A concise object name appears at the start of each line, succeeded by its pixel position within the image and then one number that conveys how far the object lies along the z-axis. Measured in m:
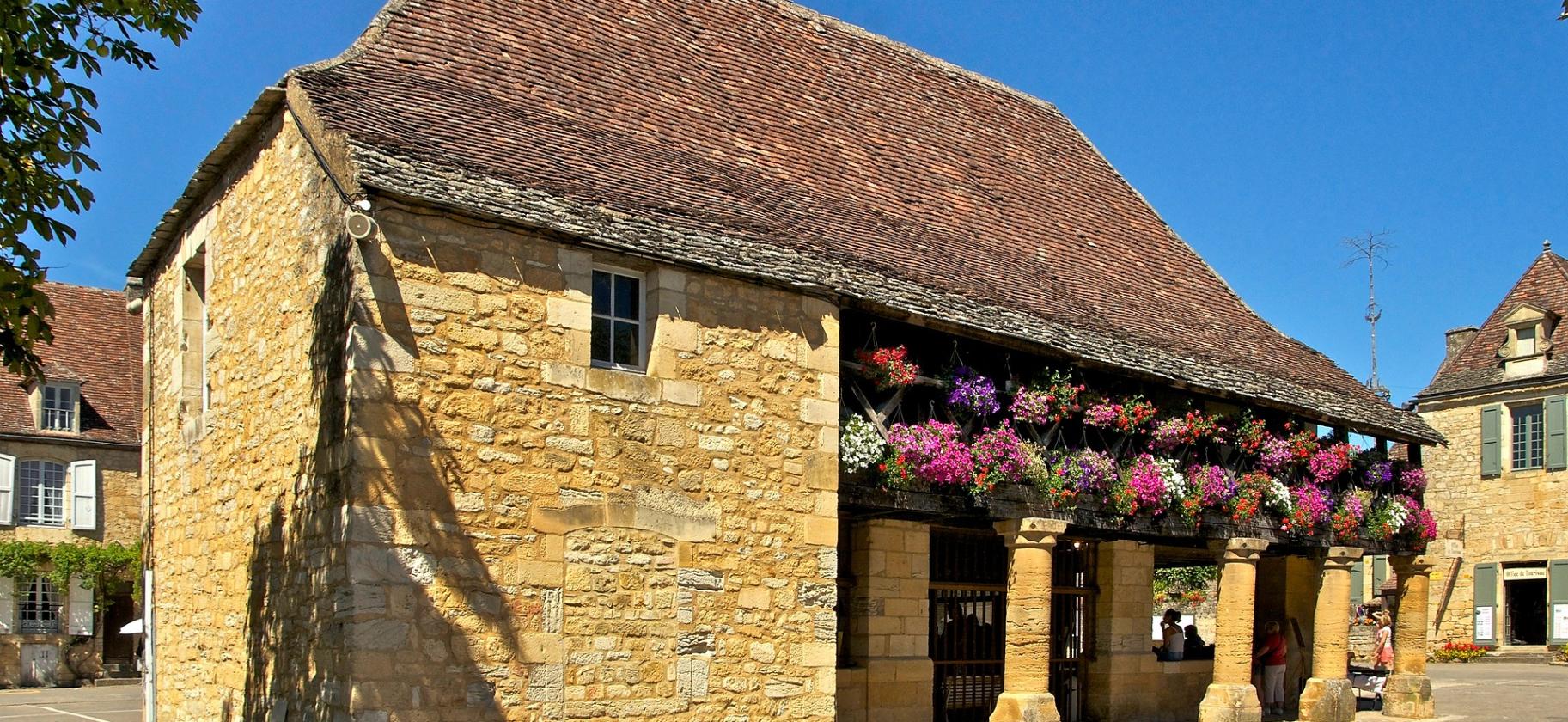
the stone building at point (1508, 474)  24.42
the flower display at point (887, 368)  11.35
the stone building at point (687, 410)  8.82
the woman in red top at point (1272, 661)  16.47
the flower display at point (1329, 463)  15.17
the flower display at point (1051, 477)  12.27
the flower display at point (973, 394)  11.88
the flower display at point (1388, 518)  15.82
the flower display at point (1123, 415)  12.93
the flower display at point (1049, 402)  12.37
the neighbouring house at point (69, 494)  24.66
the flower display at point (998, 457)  11.84
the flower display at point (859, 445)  11.07
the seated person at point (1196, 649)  16.59
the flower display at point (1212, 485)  13.78
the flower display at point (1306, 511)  14.74
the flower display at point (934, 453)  11.34
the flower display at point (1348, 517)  15.27
